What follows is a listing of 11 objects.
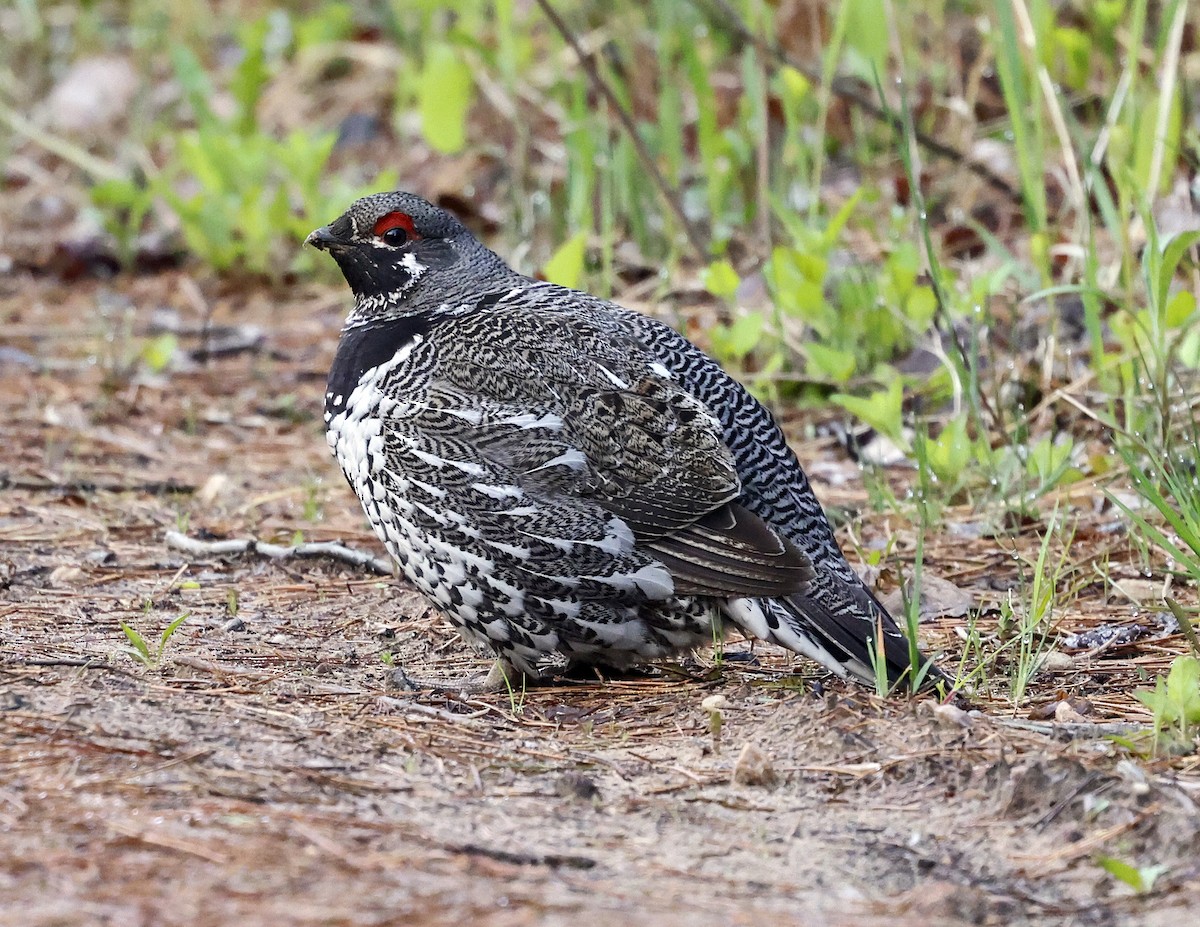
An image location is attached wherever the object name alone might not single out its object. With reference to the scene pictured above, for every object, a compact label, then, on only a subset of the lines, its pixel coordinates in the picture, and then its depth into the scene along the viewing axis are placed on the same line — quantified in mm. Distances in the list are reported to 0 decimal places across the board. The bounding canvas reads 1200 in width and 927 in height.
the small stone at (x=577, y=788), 6453
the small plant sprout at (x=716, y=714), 7258
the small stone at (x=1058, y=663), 8336
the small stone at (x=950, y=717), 6922
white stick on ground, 10602
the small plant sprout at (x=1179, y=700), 6707
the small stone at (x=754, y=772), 6687
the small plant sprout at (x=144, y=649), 7875
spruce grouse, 8195
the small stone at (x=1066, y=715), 7262
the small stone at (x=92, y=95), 22877
